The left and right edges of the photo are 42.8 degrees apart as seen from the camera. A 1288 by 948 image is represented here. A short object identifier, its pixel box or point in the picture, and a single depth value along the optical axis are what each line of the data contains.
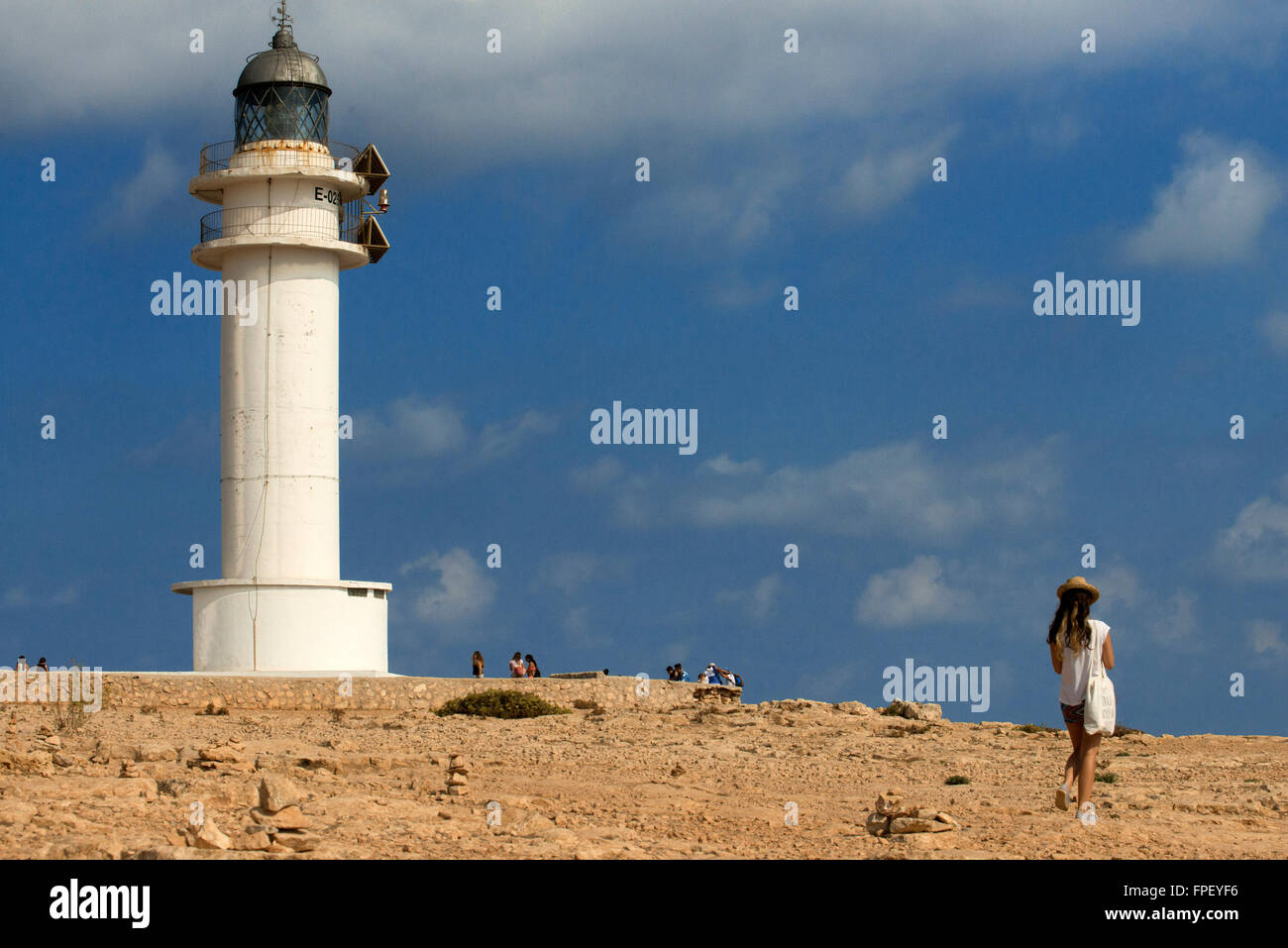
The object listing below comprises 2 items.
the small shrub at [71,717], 20.41
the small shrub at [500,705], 25.48
